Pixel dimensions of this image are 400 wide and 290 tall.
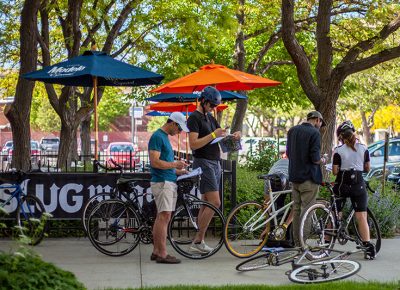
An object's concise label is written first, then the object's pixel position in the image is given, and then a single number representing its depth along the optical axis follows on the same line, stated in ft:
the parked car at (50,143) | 173.49
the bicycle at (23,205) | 33.52
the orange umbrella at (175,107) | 67.44
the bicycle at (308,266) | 25.14
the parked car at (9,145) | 174.52
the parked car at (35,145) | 169.29
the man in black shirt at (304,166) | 29.37
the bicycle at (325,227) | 28.86
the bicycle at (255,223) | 30.40
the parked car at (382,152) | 76.13
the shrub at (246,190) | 36.86
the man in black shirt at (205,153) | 30.30
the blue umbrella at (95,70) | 36.01
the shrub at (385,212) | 37.81
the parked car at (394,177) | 59.59
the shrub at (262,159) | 60.64
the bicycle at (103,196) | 31.50
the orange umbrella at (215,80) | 40.93
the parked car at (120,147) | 140.77
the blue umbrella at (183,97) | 55.26
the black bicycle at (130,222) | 30.78
